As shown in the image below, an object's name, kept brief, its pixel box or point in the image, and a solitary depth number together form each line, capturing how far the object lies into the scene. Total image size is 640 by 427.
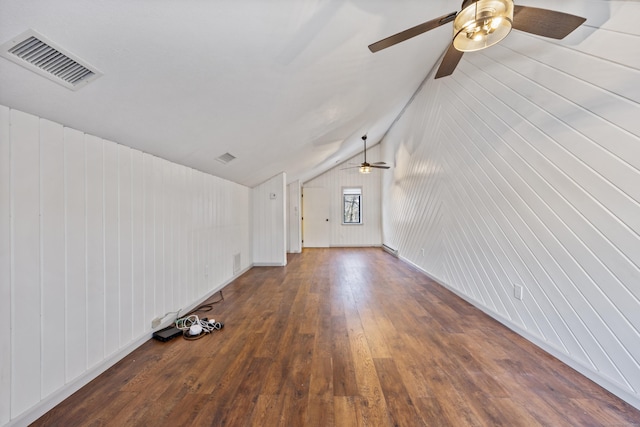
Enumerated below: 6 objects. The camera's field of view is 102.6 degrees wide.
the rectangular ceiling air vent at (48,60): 1.02
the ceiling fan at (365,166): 6.00
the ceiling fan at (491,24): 1.29
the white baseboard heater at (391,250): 6.38
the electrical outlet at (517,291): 2.39
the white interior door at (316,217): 8.41
